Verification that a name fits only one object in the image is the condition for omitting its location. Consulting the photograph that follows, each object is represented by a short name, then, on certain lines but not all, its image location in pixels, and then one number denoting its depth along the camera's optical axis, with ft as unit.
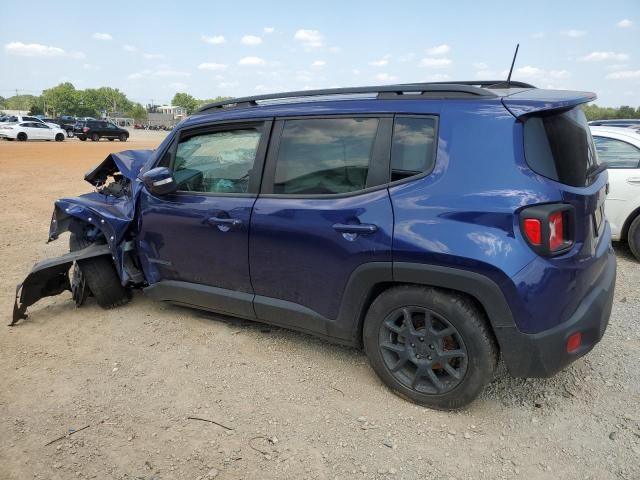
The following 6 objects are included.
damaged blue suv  8.01
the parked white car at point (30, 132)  100.94
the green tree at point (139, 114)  336.35
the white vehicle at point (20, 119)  106.48
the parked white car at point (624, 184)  18.48
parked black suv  115.96
